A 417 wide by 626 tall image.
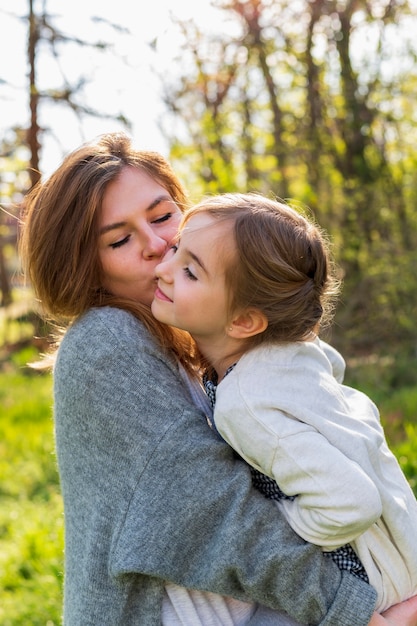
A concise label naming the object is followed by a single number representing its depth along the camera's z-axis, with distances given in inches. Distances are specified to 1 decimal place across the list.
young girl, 71.3
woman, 74.3
